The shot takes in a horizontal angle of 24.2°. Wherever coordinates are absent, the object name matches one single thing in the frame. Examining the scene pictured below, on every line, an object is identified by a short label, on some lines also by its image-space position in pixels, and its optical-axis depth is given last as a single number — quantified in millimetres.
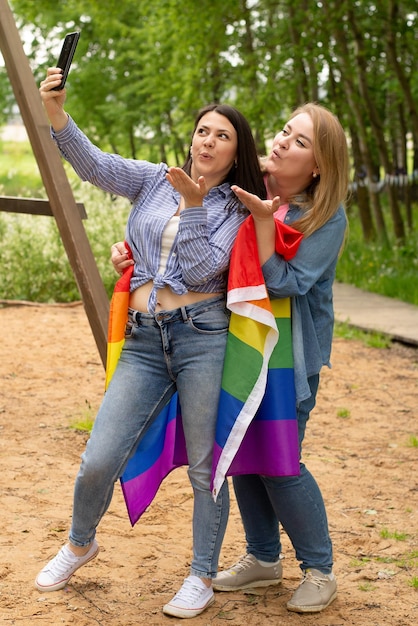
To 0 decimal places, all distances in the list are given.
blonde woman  3117
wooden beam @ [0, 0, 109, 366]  4473
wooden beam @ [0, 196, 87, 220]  4651
